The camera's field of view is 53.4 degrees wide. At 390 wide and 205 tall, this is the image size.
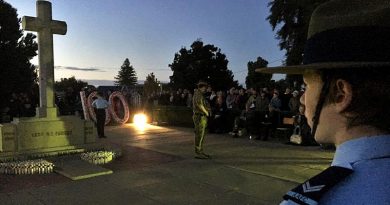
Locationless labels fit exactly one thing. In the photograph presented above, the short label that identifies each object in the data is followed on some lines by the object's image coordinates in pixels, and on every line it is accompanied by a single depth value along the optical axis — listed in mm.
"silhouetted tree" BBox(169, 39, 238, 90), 47562
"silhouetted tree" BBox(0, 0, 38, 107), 25641
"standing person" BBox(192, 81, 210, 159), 9133
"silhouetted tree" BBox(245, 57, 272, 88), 35884
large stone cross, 9789
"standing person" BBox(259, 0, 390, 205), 876
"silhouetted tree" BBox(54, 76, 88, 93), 81625
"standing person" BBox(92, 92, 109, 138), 13555
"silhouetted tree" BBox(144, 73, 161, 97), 88538
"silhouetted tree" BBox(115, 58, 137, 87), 120375
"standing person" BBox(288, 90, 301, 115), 12680
